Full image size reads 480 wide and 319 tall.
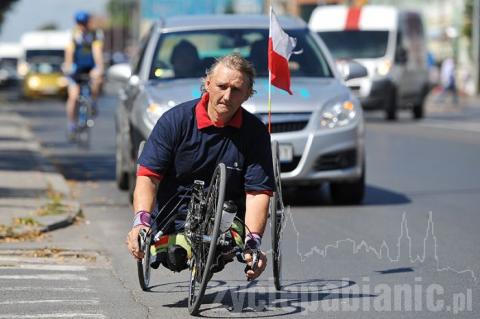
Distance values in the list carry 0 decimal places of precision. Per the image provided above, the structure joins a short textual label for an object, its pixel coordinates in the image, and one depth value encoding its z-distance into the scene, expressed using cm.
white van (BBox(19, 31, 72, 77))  5694
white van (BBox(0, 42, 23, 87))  7500
